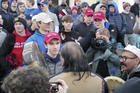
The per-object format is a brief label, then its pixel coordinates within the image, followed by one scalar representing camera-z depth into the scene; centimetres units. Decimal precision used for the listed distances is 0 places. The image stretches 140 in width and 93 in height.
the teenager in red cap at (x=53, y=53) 399
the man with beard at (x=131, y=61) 385
